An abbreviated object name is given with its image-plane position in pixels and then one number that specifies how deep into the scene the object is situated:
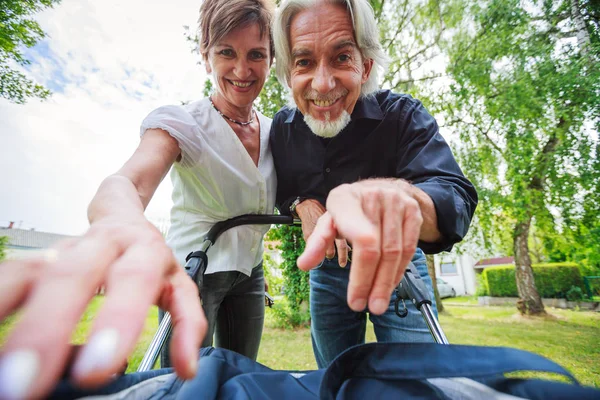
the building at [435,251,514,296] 25.97
